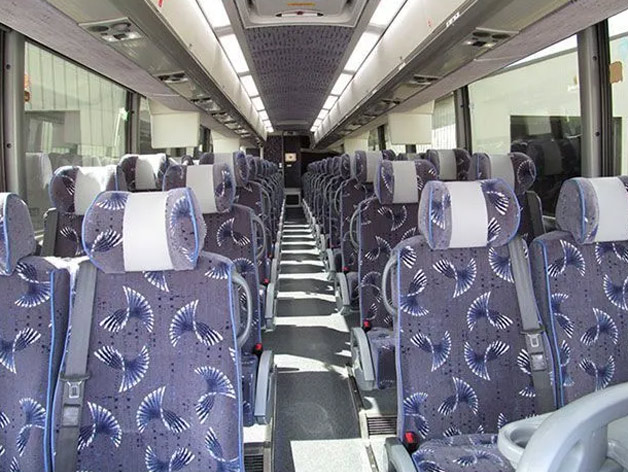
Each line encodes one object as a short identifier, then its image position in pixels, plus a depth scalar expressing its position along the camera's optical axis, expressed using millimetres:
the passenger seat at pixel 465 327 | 2189
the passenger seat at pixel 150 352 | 1864
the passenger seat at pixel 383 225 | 3711
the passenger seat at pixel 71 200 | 3303
